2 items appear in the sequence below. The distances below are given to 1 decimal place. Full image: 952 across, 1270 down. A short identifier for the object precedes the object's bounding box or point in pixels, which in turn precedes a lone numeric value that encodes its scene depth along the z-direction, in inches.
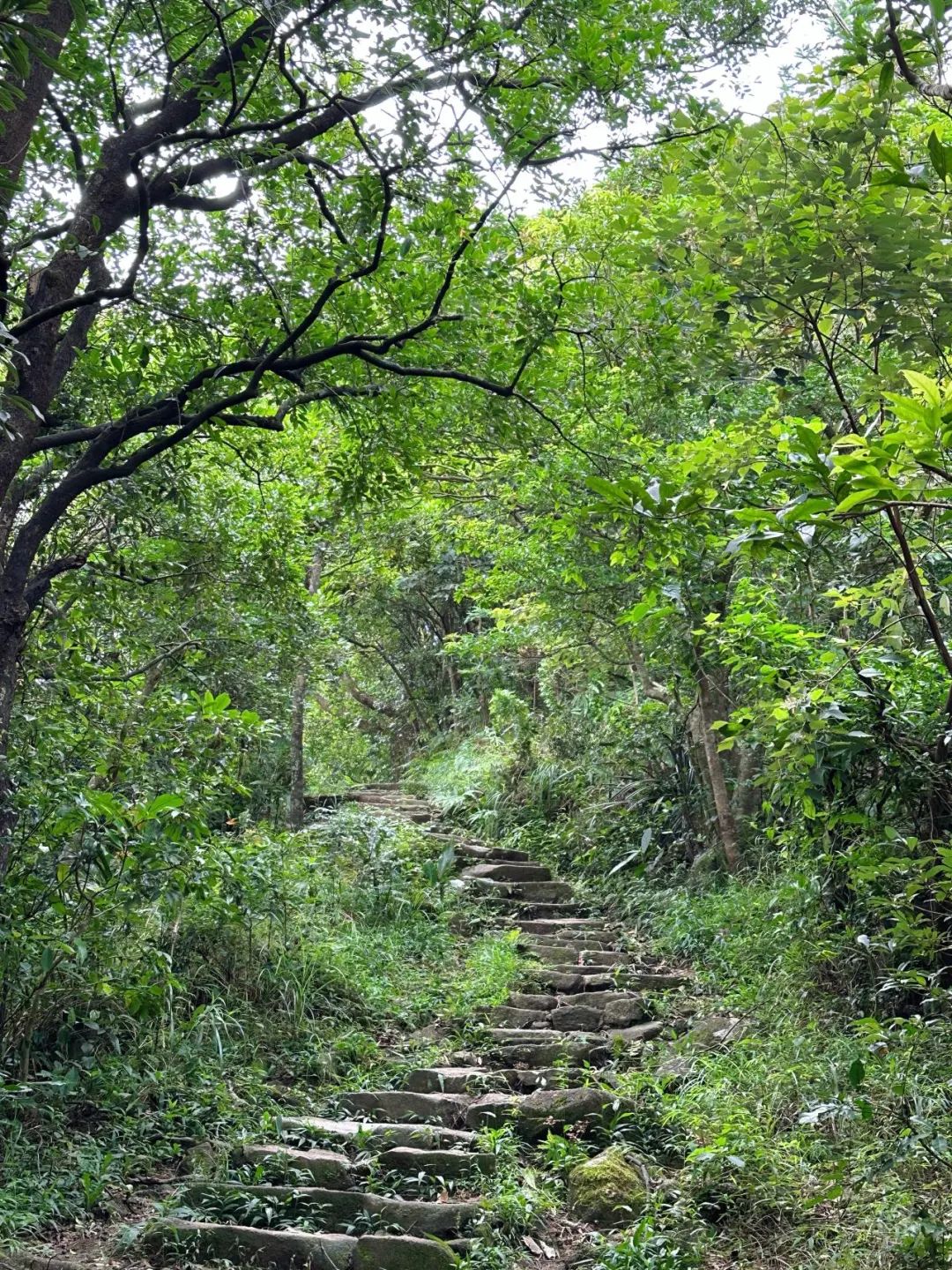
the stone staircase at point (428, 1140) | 155.3
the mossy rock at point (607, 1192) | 169.2
